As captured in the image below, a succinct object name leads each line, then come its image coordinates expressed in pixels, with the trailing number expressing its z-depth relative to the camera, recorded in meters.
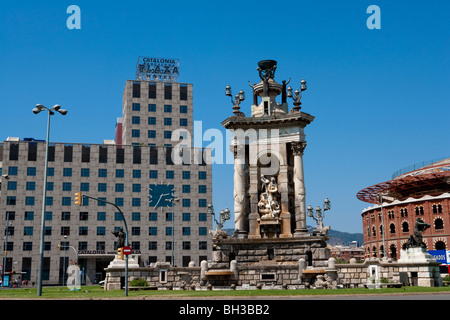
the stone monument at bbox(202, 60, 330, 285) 38.94
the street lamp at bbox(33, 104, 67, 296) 29.66
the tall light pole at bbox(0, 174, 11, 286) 78.46
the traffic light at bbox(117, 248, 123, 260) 34.58
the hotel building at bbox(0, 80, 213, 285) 83.44
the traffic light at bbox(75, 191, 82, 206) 32.12
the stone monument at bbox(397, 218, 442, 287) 32.25
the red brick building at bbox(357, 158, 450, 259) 91.06
